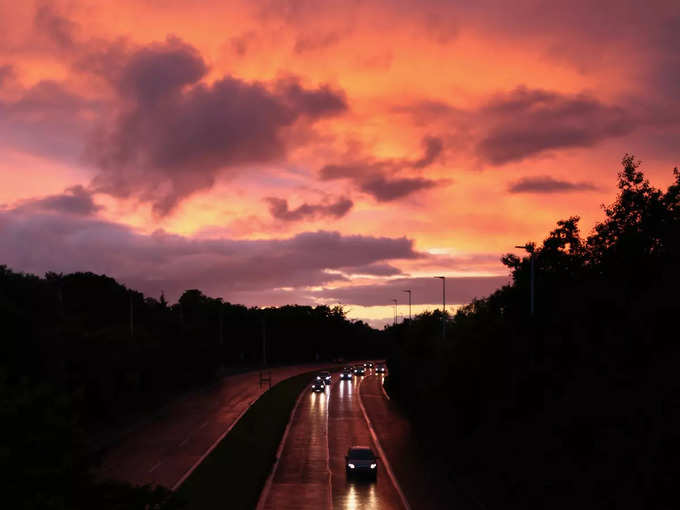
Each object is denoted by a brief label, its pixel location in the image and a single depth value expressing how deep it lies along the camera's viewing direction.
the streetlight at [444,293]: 64.60
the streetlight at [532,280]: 38.09
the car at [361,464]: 38.88
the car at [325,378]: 110.88
